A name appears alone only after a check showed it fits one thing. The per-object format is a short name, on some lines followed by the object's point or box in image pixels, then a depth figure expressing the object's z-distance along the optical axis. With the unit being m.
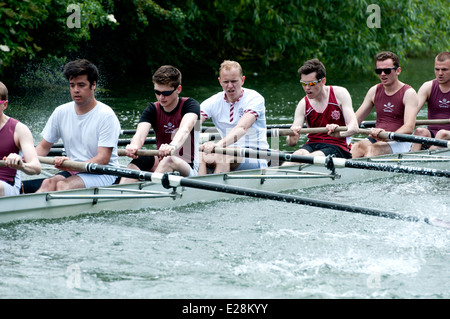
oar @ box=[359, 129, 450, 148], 17.25
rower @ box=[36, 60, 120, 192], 13.64
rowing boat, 13.39
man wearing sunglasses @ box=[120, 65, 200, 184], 14.34
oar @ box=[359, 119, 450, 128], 19.44
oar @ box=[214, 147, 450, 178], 14.46
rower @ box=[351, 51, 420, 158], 18.62
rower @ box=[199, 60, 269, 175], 15.72
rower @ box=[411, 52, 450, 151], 19.53
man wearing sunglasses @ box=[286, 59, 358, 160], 17.02
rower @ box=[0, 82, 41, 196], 12.46
